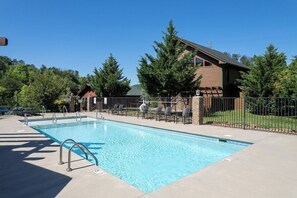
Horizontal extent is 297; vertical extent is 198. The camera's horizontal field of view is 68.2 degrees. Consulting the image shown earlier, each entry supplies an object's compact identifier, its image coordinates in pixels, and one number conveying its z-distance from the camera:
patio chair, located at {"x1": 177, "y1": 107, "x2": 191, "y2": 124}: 13.45
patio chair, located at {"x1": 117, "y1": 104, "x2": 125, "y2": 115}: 19.53
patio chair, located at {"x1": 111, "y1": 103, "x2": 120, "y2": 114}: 19.96
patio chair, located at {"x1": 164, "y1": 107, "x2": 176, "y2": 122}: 14.52
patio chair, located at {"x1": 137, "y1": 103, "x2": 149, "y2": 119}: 16.61
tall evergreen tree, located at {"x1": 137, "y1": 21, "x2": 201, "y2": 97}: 17.30
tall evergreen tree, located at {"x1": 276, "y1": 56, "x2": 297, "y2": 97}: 14.68
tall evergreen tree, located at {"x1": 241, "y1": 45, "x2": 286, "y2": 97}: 17.19
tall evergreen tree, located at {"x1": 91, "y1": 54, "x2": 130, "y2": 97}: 25.34
